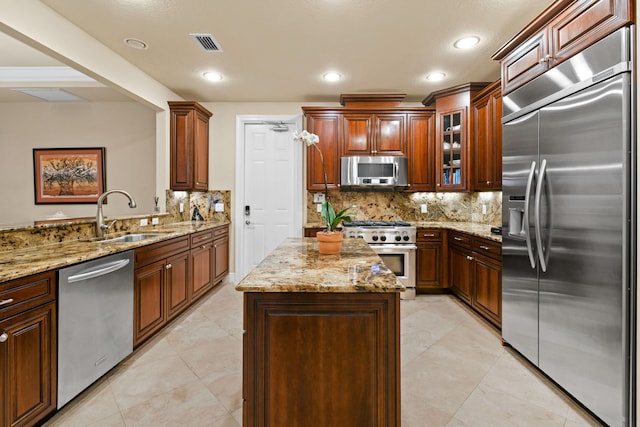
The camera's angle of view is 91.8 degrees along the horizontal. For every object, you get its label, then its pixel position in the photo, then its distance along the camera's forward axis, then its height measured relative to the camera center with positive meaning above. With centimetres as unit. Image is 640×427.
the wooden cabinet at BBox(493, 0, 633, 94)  164 +111
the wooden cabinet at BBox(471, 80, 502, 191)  333 +84
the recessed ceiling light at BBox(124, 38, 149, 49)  287 +160
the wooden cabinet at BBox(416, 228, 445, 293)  397 -61
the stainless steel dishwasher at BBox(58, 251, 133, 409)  176 -68
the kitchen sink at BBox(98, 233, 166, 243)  289 -23
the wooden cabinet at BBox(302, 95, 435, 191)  425 +110
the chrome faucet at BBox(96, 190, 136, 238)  265 -7
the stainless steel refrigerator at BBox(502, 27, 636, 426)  154 -7
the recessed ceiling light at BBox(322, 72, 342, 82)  363 +163
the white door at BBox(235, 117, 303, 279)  468 +39
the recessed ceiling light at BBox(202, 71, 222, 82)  362 +163
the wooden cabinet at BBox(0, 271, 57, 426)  143 -68
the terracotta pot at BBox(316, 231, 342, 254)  195 -18
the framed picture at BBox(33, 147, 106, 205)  468 +59
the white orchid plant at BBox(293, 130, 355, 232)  191 -1
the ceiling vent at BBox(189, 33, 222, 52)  280 +160
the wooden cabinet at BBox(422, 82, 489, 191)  389 +100
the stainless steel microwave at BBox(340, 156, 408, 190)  416 +56
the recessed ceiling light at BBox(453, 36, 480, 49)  284 +161
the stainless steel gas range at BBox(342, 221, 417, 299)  391 -42
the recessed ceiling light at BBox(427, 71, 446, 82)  364 +165
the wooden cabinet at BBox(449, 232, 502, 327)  288 -64
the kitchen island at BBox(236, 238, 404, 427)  132 -62
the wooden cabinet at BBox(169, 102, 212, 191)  410 +89
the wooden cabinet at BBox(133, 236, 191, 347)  246 -65
